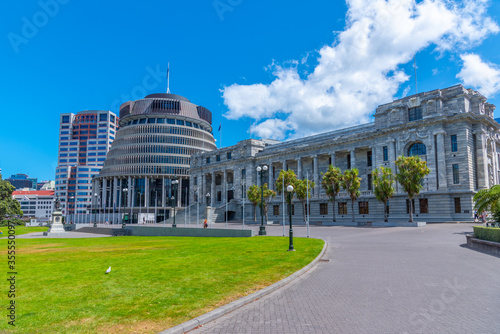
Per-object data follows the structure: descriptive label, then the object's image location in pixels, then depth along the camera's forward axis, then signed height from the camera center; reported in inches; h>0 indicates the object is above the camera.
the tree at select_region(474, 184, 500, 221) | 886.1 -9.2
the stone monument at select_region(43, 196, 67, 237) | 1897.1 -148.6
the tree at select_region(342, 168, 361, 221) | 2057.1 +94.4
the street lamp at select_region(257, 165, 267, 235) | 1380.4 -125.0
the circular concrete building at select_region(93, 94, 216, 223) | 4387.3 +591.0
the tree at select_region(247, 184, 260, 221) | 2571.4 +25.3
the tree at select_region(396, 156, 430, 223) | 1756.9 +118.1
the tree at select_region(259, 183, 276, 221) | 2492.6 +24.0
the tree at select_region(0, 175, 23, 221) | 3129.9 -25.2
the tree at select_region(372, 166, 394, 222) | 1856.5 +55.5
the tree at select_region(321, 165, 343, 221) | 2137.1 +107.7
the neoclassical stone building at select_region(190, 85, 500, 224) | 1959.9 +307.3
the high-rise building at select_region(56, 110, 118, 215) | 7214.6 +1228.6
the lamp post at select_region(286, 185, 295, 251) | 787.0 -108.8
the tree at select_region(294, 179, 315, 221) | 2282.2 +66.9
